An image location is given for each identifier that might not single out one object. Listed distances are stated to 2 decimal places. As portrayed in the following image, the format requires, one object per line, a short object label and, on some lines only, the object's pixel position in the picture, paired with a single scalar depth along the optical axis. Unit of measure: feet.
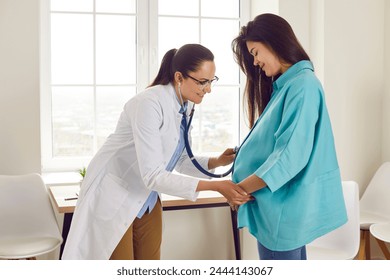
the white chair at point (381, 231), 7.91
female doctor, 5.73
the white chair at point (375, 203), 9.28
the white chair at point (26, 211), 8.44
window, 10.24
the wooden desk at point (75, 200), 7.87
